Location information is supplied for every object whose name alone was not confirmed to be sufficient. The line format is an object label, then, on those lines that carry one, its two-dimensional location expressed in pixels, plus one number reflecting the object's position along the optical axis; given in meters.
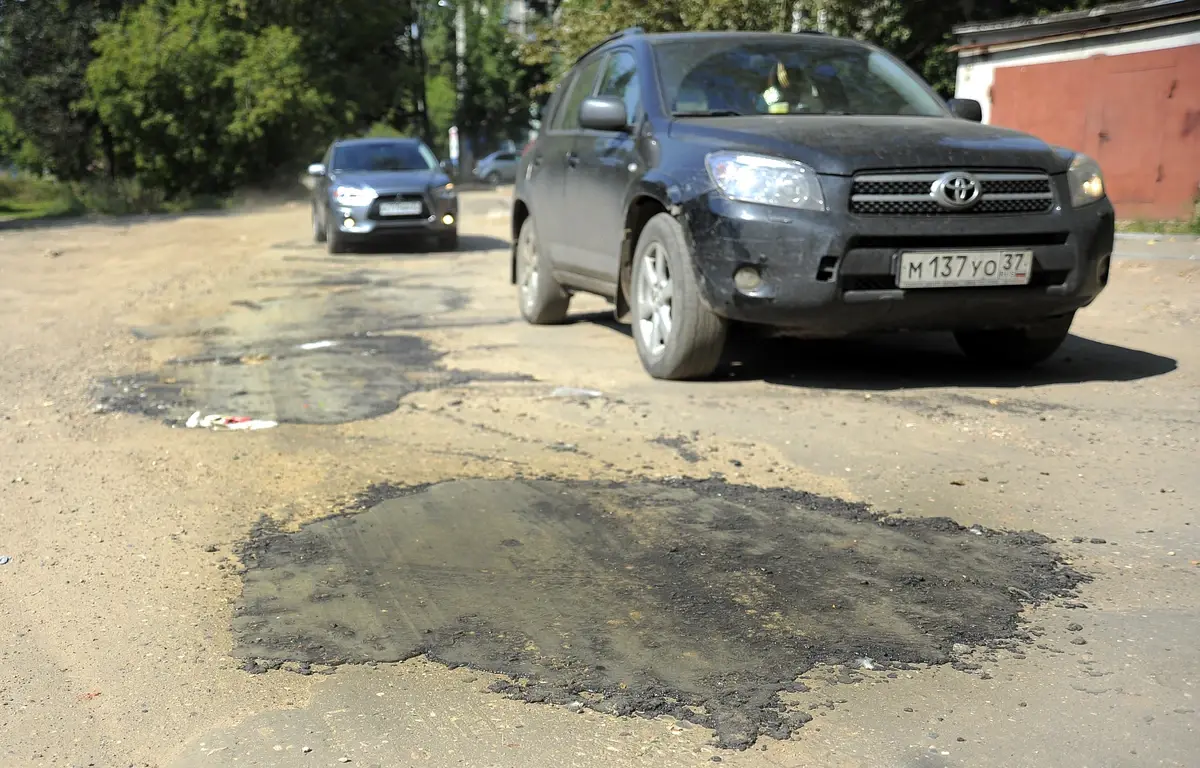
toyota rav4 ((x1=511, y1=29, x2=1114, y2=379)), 6.02
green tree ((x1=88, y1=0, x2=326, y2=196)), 38.62
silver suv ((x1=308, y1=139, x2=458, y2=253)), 16.89
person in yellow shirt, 7.09
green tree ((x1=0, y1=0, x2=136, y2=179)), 43.03
